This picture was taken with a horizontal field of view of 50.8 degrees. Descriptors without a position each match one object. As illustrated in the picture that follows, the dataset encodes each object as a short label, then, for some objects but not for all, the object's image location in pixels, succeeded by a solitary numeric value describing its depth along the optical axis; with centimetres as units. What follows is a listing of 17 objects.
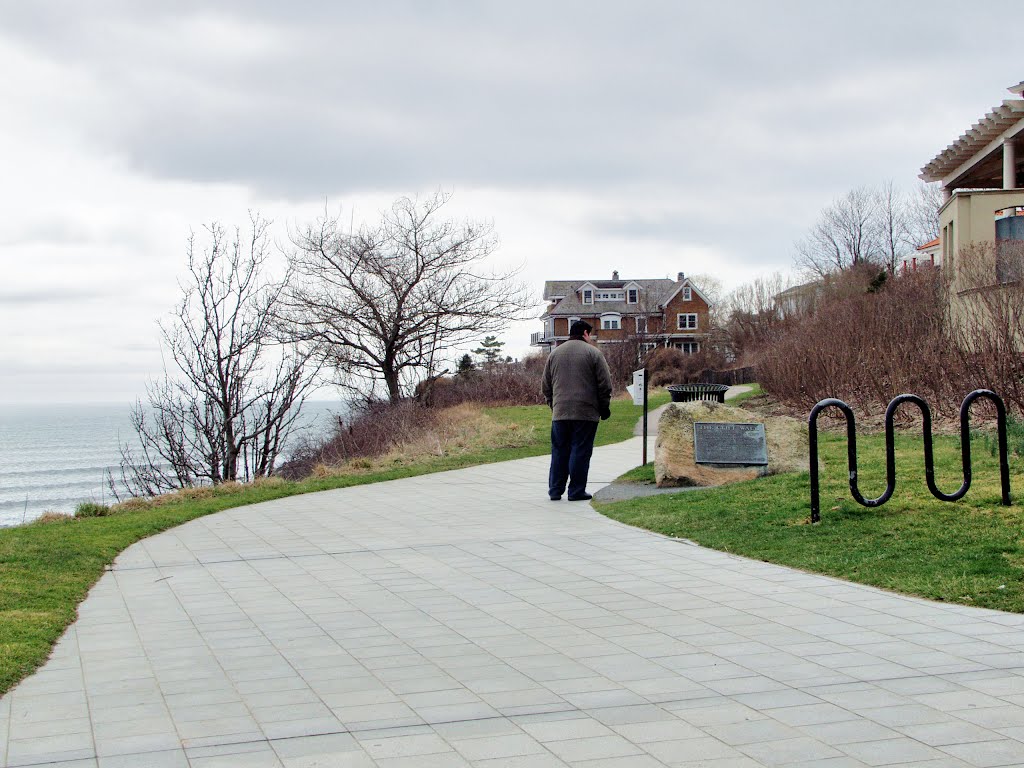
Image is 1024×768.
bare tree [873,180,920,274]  7118
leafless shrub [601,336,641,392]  5119
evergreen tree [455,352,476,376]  3994
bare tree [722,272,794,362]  5326
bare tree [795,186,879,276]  7288
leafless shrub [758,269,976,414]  1730
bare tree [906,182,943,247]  6738
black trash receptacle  2534
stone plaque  1291
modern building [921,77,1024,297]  1747
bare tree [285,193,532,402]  3247
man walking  1235
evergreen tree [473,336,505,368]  4855
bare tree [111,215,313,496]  2323
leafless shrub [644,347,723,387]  5412
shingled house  8331
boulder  1291
